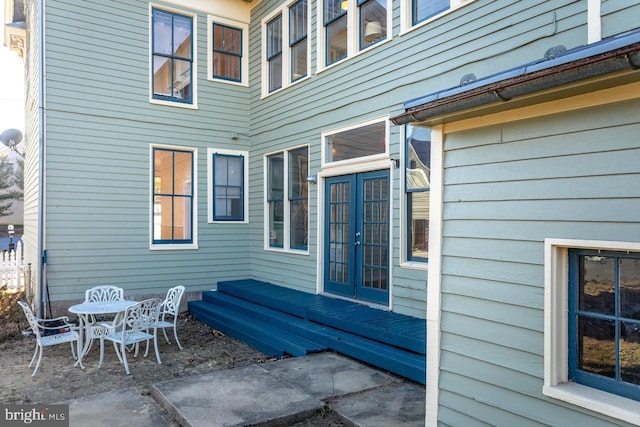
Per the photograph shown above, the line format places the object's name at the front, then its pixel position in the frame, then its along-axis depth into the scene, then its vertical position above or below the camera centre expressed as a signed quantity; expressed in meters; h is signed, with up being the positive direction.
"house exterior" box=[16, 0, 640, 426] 2.43 +0.47
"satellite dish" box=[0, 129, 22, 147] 11.32 +1.94
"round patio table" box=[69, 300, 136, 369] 5.58 -1.18
